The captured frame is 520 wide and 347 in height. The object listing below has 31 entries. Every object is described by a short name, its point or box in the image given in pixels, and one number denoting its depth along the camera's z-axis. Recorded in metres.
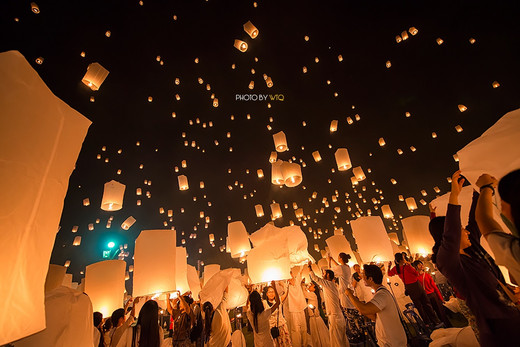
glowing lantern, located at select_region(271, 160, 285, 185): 5.63
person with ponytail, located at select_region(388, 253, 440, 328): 5.06
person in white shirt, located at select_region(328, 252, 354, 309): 4.59
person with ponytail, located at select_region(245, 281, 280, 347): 4.06
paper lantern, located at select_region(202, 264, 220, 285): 7.60
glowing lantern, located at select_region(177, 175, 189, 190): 7.59
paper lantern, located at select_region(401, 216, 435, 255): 5.28
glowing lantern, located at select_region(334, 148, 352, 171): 6.16
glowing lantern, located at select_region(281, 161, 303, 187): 5.11
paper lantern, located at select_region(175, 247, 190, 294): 5.05
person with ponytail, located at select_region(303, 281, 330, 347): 5.33
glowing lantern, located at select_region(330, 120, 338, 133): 7.06
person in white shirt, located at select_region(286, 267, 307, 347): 5.53
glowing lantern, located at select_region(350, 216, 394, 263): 4.75
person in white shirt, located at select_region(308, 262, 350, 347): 4.71
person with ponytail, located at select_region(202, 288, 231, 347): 4.07
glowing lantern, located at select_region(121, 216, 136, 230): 9.45
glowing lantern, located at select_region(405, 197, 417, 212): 10.77
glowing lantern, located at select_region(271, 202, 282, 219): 8.75
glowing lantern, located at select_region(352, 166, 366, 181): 8.48
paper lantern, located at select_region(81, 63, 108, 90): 4.04
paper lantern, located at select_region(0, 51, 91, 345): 0.74
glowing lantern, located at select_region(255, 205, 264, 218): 9.73
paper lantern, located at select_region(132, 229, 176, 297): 3.10
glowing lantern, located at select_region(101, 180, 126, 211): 5.02
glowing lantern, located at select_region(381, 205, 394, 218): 11.12
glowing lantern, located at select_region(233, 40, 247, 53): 5.12
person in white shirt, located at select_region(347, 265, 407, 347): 2.72
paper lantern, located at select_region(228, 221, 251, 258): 6.12
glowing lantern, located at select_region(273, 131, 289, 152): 6.15
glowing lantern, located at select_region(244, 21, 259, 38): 5.00
